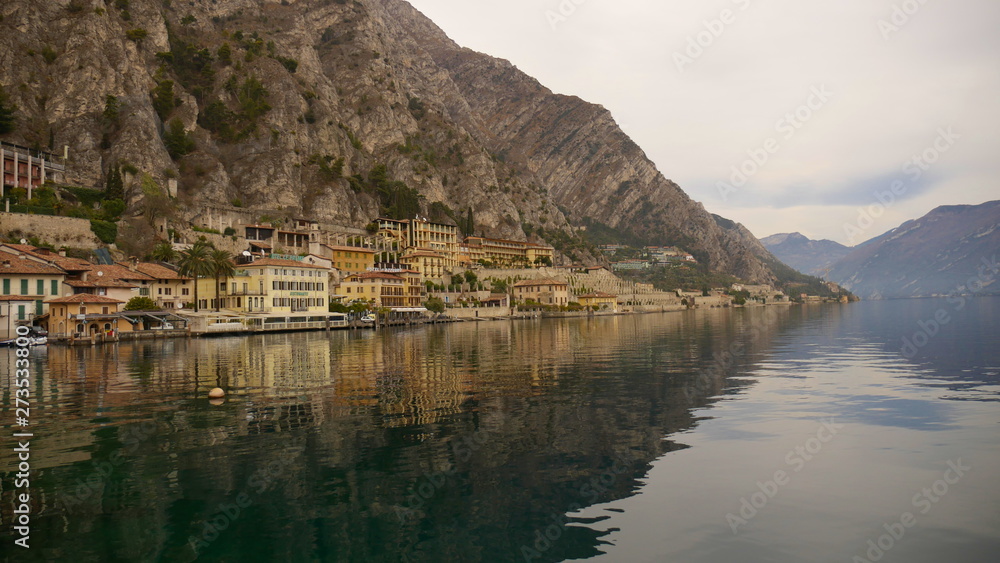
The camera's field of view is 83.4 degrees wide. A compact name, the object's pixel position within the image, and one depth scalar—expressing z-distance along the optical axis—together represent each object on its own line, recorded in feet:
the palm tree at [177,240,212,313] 233.55
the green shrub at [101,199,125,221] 256.11
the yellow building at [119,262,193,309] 234.99
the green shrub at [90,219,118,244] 239.01
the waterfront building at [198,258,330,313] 250.16
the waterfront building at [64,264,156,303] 200.17
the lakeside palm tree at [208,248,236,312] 239.50
